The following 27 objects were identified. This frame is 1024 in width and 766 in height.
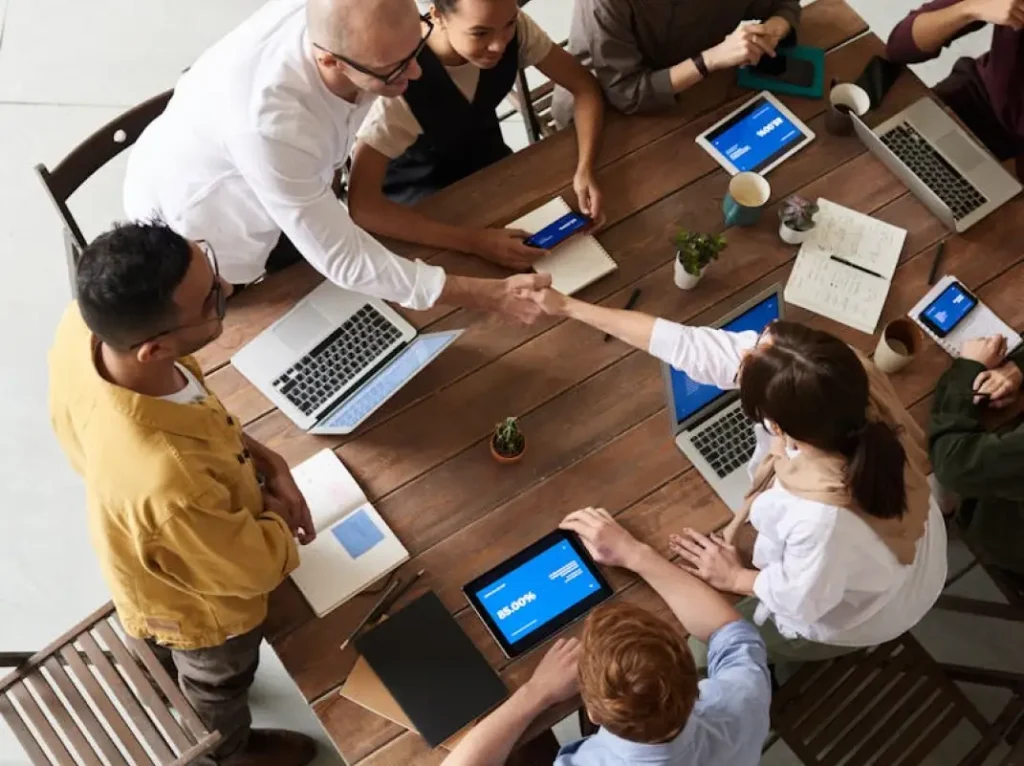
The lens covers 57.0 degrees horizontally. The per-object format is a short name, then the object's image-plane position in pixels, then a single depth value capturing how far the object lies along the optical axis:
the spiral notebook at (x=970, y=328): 2.16
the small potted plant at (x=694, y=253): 2.10
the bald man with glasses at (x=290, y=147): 1.79
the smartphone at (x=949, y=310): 2.16
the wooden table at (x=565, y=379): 1.91
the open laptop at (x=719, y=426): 2.01
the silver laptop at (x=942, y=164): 2.30
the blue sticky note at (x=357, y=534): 1.92
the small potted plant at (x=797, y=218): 2.21
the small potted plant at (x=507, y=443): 1.97
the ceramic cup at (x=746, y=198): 2.23
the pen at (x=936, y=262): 2.22
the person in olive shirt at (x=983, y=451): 1.94
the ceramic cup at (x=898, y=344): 2.09
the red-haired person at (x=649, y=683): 1.44
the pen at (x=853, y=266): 2.23
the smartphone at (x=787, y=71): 2.42
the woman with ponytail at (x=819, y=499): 1.58
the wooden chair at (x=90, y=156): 2.13
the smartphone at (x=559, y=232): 2.23
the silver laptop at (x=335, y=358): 2.03
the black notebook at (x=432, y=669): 1.78
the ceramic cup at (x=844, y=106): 2.36
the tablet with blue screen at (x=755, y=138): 2.35
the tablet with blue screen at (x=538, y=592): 1.86
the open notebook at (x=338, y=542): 1.88
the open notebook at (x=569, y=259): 2.20
